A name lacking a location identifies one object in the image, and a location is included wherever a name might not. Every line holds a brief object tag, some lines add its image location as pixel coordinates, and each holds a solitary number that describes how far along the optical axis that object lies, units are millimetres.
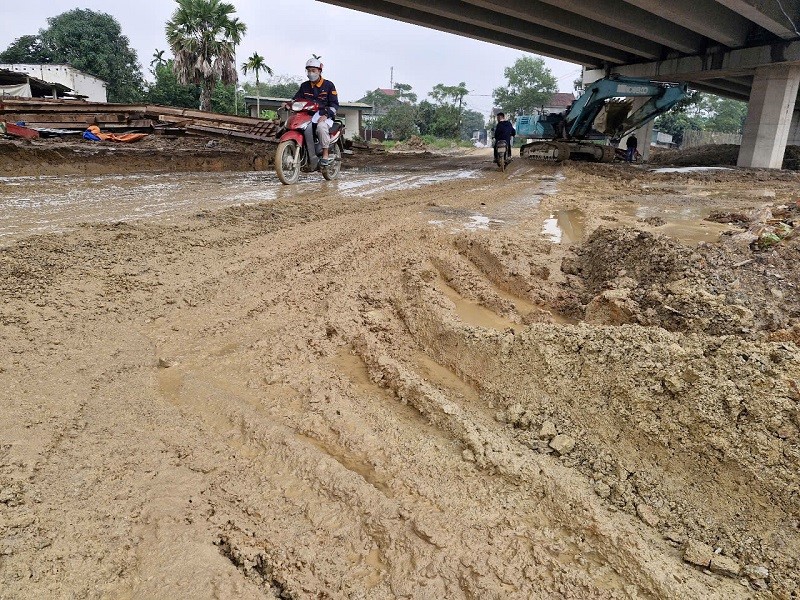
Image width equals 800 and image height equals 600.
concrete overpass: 15062
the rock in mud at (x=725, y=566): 1604
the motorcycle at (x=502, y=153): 14625
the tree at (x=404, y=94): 61875
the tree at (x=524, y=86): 63094
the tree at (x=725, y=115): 58794
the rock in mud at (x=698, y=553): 1641
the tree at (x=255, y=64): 37781
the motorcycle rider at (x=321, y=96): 8617
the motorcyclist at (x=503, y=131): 14906
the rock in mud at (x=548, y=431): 2254
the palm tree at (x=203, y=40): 30359
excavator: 16156
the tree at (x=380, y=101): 61750
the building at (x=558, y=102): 63656
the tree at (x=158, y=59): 44150
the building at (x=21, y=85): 21844
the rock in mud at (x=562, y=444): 2166
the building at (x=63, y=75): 32094
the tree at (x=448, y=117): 52000
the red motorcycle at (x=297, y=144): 8359
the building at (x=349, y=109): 39719
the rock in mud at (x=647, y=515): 1814
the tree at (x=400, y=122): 50156
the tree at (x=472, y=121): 94250
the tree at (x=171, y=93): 37844
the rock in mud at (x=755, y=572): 1588
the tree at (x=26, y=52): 38688
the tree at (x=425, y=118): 53688
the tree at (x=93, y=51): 39531
